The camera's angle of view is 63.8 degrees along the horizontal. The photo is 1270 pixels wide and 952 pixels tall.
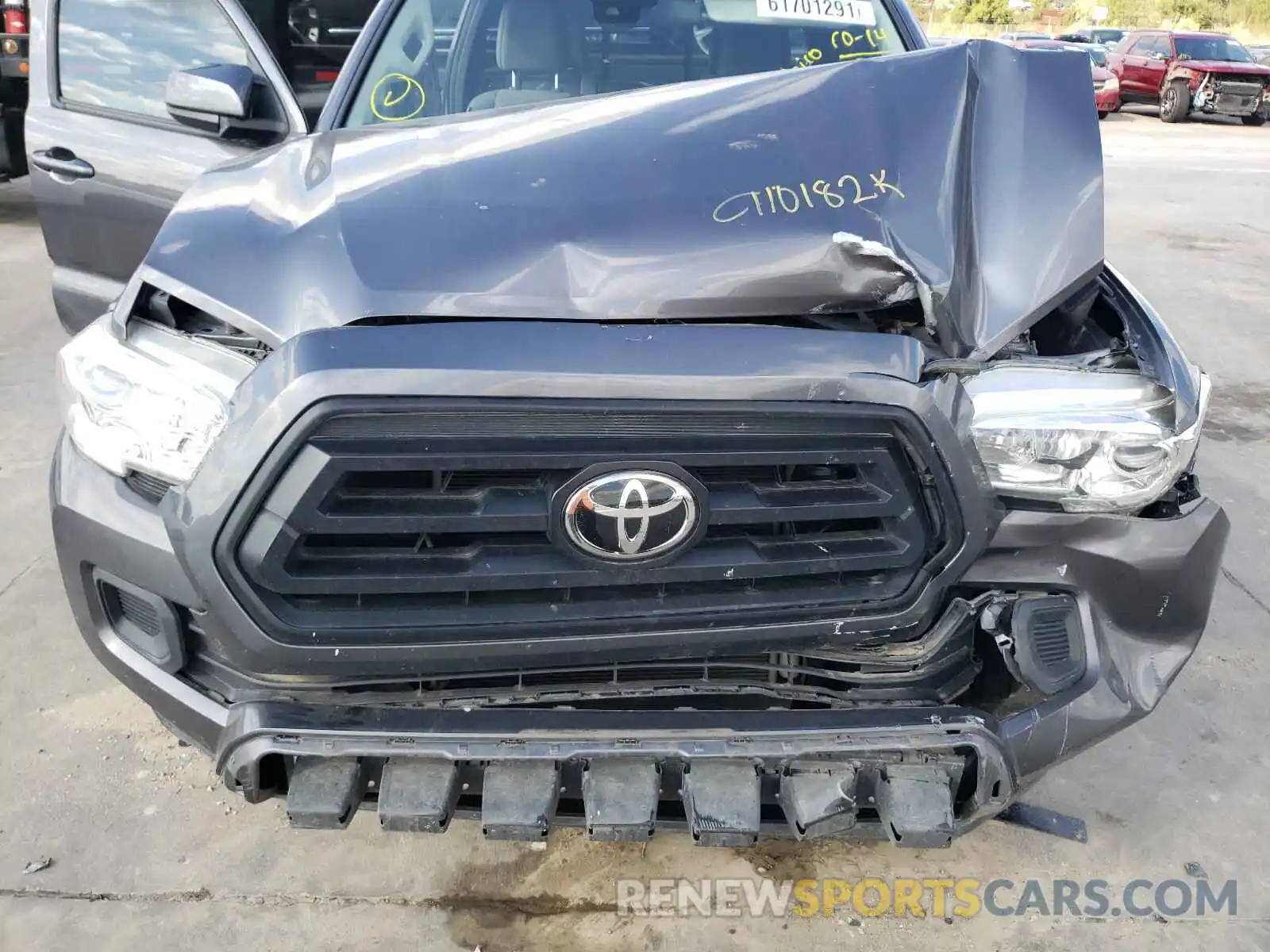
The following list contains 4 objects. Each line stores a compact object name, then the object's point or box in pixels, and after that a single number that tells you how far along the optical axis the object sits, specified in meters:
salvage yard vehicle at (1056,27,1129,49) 25.17
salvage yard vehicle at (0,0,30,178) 7.15
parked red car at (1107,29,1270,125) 18.05
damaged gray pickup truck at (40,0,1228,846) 1.65
